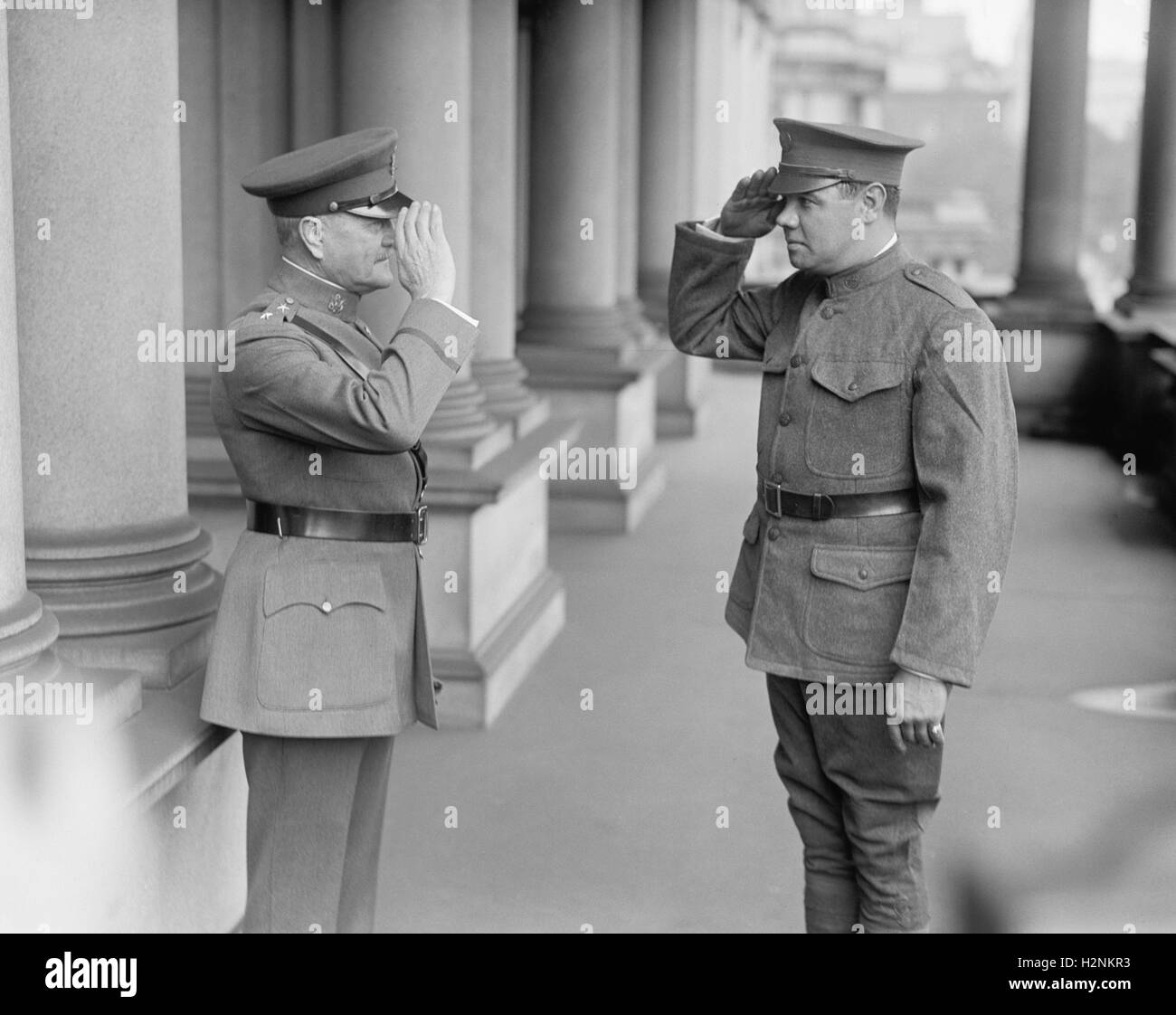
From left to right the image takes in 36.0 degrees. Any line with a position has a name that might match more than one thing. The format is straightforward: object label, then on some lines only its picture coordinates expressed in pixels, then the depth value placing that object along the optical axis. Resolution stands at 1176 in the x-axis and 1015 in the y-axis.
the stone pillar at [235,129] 7.84
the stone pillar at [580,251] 11.96
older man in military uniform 3.87
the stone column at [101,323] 4.52
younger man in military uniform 3.89
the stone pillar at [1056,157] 17.75
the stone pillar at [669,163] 16.28
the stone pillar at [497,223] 8.91
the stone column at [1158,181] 16.28
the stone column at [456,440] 7.44
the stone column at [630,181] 13.88
